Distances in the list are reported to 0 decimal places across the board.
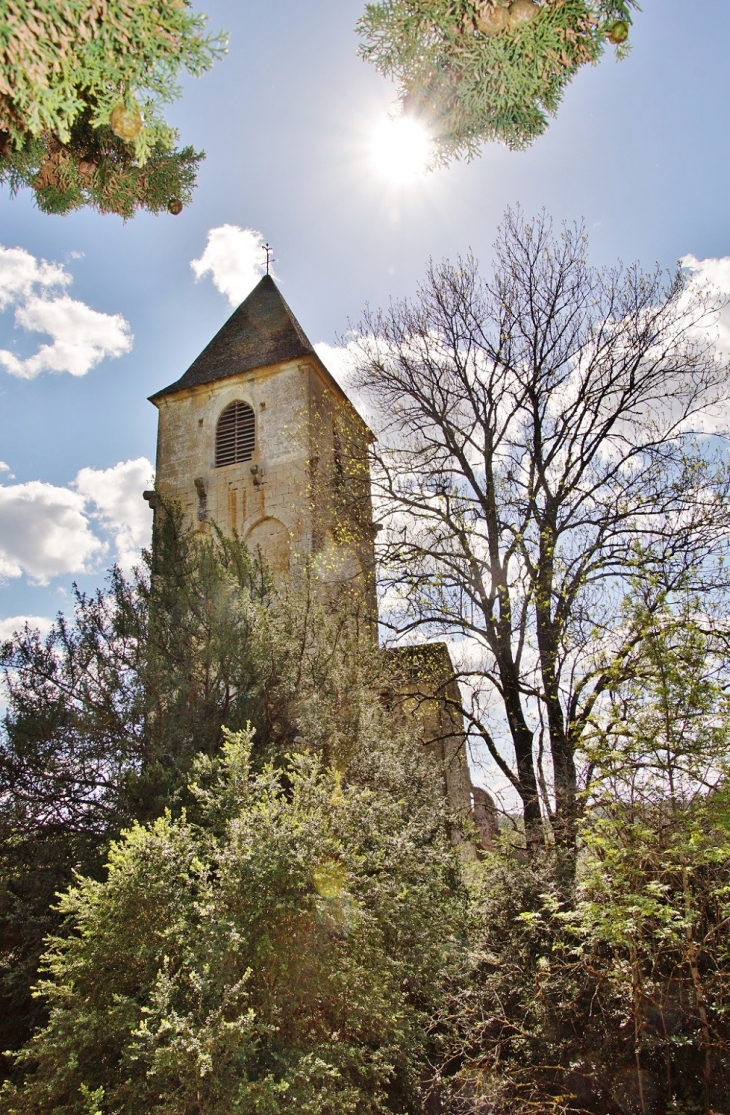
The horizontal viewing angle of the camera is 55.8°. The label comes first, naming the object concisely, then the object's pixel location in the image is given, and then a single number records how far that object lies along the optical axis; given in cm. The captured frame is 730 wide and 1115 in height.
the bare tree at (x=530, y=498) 1042
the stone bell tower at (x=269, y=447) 1573
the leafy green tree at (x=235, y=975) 404
